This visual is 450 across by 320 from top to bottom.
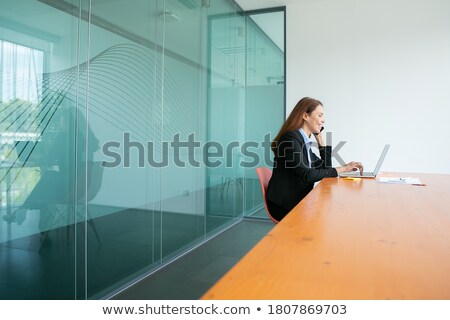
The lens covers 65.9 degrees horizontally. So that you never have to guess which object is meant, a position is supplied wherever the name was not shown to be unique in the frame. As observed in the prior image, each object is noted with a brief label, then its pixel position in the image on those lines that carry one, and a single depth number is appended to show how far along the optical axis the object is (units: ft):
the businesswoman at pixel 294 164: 8.21
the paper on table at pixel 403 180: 8.42
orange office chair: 8.83
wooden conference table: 2.18
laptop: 9.78
